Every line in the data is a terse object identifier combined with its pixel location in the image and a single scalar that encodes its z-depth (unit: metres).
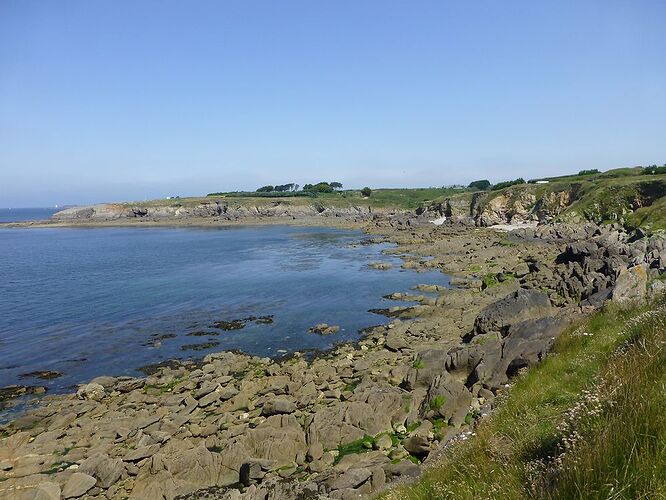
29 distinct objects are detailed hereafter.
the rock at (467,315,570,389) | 16.52
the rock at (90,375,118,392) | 23.45
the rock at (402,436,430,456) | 13.43
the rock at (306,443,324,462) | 14.70
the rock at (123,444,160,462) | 15.73
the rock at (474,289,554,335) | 26.50
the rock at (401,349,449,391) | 19.67
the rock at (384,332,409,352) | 27.28
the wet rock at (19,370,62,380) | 25.16
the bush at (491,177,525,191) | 116.19
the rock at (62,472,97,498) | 13.98
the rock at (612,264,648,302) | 22.59
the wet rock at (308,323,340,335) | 31.84
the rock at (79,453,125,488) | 14.62
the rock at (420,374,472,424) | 15.31
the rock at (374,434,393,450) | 14.70
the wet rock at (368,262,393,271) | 57.06
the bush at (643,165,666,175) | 81.36
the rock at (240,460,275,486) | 13.80
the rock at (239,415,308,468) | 14.80
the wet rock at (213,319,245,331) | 33.94
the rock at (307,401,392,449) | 15.60
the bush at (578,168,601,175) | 111.51
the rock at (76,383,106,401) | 22.22
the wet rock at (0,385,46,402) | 22.89
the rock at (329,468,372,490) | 11.72
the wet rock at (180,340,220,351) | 29.59
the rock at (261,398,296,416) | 18.36
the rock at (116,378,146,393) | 23.27
